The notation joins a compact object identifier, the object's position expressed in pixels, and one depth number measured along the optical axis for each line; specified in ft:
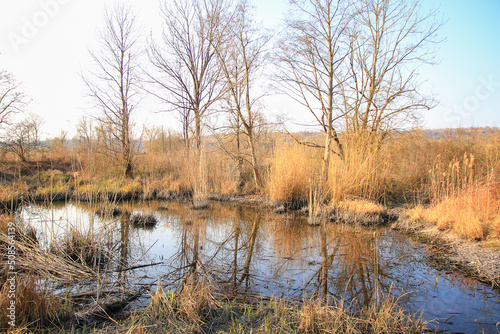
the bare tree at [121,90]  45.27
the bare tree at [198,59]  33.63
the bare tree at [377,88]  32.86
